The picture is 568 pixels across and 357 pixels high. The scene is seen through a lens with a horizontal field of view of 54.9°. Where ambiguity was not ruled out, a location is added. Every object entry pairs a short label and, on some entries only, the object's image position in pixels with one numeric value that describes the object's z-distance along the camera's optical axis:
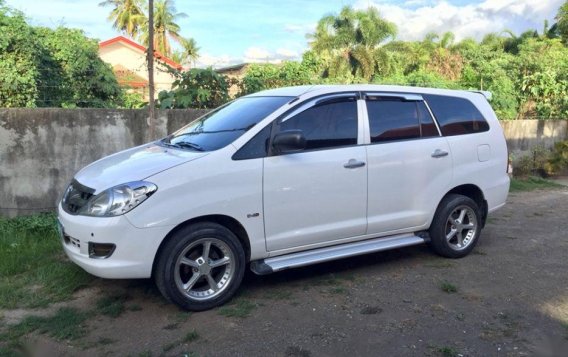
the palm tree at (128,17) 45.78
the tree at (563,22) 32.16
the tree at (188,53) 54.94
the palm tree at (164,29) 39.69
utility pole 7.09
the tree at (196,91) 8.45
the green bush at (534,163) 11.95
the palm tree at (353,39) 30.69
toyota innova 4.16
